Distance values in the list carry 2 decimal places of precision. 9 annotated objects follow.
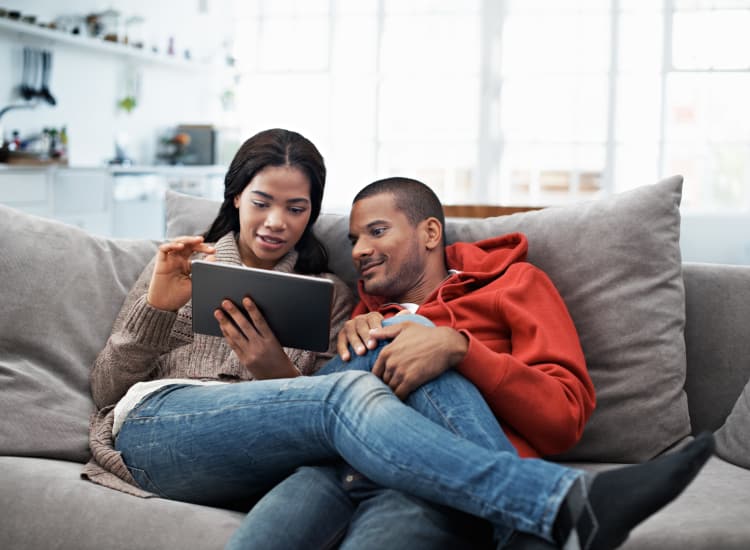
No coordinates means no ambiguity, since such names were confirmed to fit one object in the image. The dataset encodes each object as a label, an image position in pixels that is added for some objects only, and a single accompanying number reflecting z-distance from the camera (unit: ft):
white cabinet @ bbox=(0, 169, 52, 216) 14.24
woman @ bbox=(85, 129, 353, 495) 5.06
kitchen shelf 15.39
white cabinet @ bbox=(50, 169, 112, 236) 15.85
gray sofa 5.18
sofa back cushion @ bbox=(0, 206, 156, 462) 5.19
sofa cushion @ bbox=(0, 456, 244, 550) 4.40
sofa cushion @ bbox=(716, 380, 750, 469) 5.36
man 4.05
